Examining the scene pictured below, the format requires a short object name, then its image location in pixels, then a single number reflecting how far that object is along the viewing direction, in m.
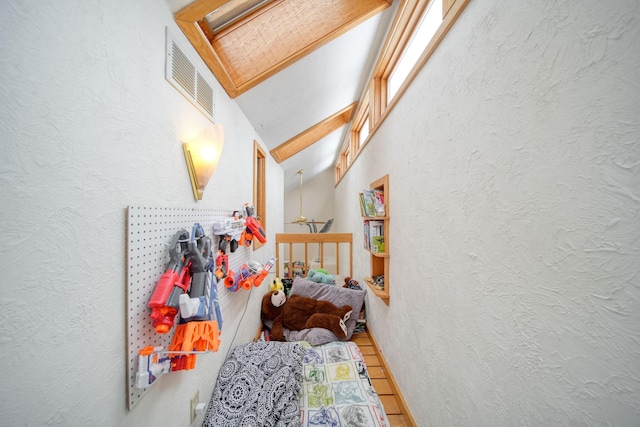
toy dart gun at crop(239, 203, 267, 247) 1.37
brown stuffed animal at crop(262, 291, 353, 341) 1.83
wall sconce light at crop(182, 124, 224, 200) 0.79
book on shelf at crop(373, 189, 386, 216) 1.45
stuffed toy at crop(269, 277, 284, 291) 2.21
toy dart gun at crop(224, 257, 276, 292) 1.11
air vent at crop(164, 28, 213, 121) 0.70
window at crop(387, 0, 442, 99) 0.98
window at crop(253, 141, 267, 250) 2.08
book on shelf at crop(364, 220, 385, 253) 1.50
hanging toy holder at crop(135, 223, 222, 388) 0.56
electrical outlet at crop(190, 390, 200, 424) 0.84
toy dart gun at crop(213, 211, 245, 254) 1.01
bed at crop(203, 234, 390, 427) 0.98
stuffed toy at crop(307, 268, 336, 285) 2.40
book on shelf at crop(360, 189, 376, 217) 1.50
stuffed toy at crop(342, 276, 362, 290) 2.26
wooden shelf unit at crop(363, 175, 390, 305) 1.42
